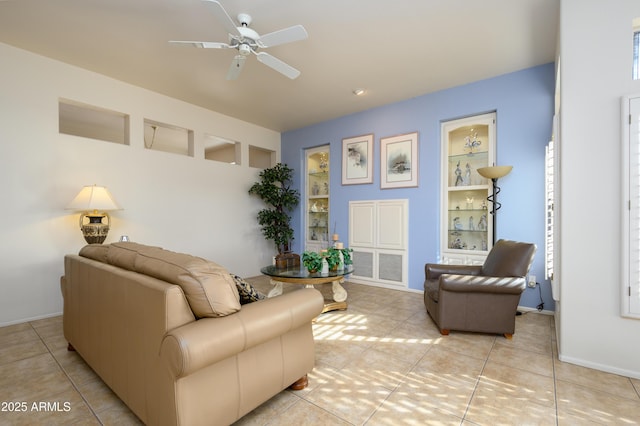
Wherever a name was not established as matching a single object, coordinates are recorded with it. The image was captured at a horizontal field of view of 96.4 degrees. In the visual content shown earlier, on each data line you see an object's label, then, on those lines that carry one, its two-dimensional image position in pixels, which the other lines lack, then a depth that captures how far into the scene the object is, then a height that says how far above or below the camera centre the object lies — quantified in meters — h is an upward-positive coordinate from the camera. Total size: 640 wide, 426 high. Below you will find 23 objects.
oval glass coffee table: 3.06 -0.75
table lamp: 3.06 +0.02
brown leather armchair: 2.54 -0.80
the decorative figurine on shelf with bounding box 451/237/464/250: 3.99 -0.49
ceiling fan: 2.12 +1.36
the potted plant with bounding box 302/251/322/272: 3.26 -0.60
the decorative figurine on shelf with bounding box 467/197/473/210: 3.95 +0.09
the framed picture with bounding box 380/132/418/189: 4.20 +0.73
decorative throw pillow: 1.61 -0.47
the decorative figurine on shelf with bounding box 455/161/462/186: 4.02 +0.48
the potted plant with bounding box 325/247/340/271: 3.35 -0.57
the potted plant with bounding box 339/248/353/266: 3.52 -0.58
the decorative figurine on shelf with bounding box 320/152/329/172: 5.41 +0.90
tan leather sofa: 1.20 -0.61
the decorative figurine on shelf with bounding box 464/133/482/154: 3.92 +0.92
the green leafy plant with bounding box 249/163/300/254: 5.16 +0.12
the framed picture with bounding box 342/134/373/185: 4.65 +0.83
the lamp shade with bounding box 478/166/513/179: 3.29 +0.44
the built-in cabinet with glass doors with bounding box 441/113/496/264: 3.78 +0.27
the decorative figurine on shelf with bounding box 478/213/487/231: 3.80 -0.18
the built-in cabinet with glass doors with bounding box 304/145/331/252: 5.39 +0.22
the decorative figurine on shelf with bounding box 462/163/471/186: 3.96 +0.46
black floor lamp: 3.30 +0.39
